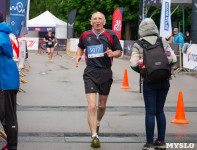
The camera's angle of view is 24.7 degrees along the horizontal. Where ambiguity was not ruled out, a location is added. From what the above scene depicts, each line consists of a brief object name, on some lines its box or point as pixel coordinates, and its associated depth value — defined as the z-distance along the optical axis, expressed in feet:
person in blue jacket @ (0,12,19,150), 17.58
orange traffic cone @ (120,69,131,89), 44.65
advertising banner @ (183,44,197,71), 59.47
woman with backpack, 18.29
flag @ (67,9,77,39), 110.63
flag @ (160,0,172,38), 63.26
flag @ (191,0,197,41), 67.05
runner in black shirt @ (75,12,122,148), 20.68
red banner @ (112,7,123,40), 86.22
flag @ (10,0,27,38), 43.65
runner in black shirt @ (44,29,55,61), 86.99
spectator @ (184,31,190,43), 101.19
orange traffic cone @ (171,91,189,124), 26.22
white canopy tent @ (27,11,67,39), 146.10
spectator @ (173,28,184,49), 65.57
